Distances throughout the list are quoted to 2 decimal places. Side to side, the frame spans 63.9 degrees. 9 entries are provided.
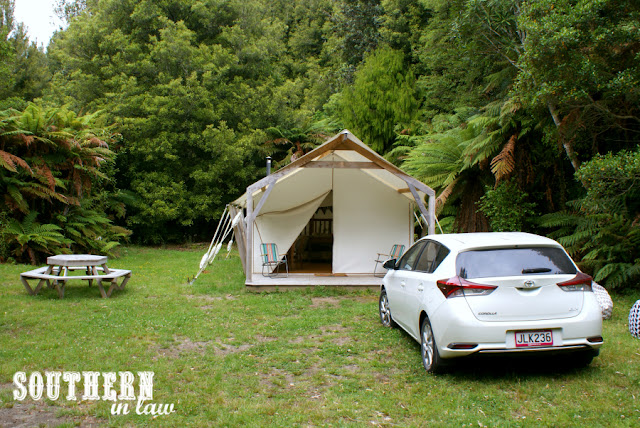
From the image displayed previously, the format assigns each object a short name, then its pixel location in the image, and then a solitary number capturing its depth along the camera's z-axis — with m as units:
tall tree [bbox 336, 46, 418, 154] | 19.34
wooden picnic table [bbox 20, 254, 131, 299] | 8.91
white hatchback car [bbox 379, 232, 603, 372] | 4.67
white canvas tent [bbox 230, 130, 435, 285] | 11.71
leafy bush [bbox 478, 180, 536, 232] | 11.60
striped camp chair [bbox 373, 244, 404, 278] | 11.48
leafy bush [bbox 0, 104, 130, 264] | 12.72
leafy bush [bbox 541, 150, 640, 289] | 8.12
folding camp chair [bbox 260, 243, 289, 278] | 11.29
